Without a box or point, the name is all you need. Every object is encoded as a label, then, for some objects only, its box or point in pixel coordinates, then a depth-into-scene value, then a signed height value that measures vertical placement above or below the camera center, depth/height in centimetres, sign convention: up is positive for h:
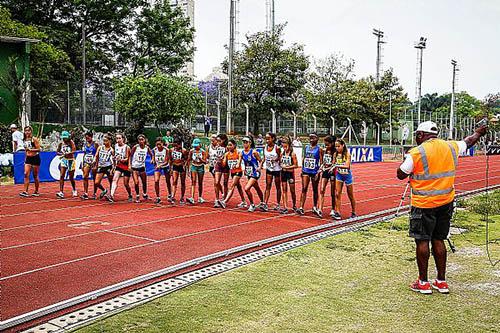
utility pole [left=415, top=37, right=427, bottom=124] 4312 +671
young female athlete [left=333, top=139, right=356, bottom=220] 1073 -63
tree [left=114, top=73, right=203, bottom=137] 2589 +172
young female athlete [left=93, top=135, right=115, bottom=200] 1346 -62
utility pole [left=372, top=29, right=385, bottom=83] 4954 +853
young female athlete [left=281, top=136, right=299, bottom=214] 1154 -69
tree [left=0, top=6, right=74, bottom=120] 2488 +363
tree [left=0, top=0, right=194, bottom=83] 3100 +639
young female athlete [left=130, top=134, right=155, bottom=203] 1320 -58
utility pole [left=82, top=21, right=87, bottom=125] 2572 +173
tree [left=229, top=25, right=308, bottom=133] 3700 +425
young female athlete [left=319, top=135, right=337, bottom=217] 1103 -57
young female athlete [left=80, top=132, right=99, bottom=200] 1366 -53
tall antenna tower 4242 +956
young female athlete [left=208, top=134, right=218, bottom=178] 1279 -40
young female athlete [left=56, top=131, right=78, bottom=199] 1384 -57
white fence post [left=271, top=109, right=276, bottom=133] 2794 +56
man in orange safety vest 586 -70
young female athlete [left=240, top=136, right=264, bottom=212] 1202 -66
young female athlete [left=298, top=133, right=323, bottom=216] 1113 -58
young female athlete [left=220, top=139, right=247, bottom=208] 1235 -69
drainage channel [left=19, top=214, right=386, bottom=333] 482 -169
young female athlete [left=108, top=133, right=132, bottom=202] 1320 -66
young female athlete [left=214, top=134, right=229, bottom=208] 1268 -74
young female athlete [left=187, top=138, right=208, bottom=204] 1287 -64
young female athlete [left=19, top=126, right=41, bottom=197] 1368 -45
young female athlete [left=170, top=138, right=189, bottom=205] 1313 -66
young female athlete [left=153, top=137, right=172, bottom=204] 1313 -62
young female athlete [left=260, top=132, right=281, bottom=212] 1175 -61
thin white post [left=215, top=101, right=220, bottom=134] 3034 +117
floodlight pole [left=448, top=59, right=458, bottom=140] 5213 +671
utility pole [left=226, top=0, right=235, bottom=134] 3053 +520
